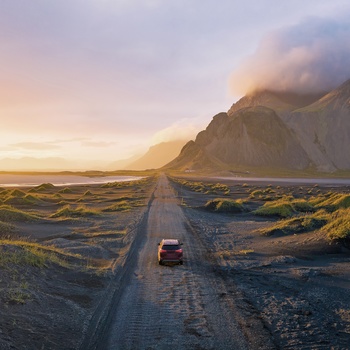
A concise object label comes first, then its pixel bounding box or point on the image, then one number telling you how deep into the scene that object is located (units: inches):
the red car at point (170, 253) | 776.3
